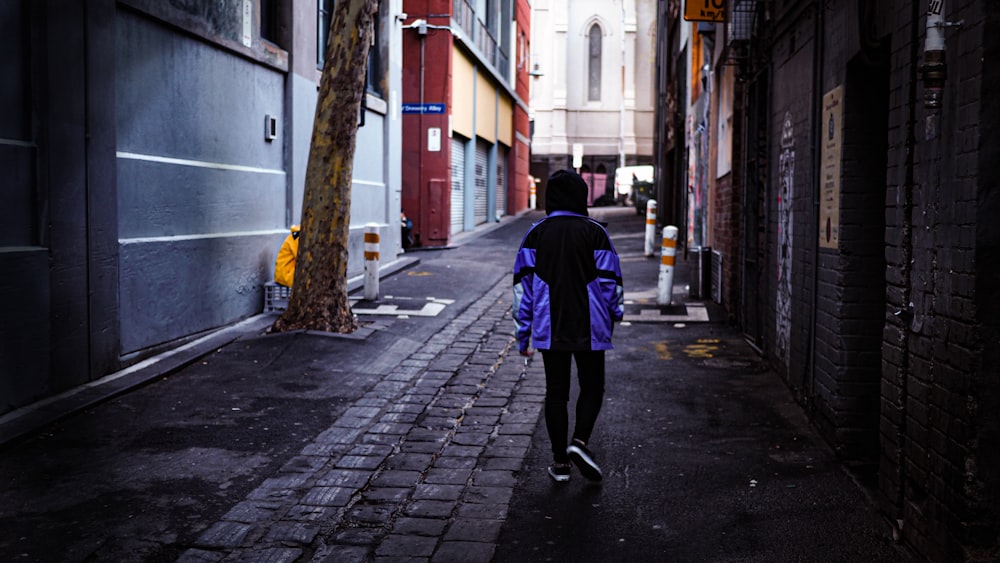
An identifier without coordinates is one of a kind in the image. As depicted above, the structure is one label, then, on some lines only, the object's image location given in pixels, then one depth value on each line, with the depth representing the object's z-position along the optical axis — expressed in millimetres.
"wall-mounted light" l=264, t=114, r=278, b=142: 12922
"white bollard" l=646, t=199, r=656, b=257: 21059
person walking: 5961
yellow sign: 12992
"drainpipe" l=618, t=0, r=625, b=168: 54031
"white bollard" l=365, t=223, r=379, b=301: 13211
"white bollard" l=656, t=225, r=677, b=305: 13250
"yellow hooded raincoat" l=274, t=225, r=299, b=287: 12055
